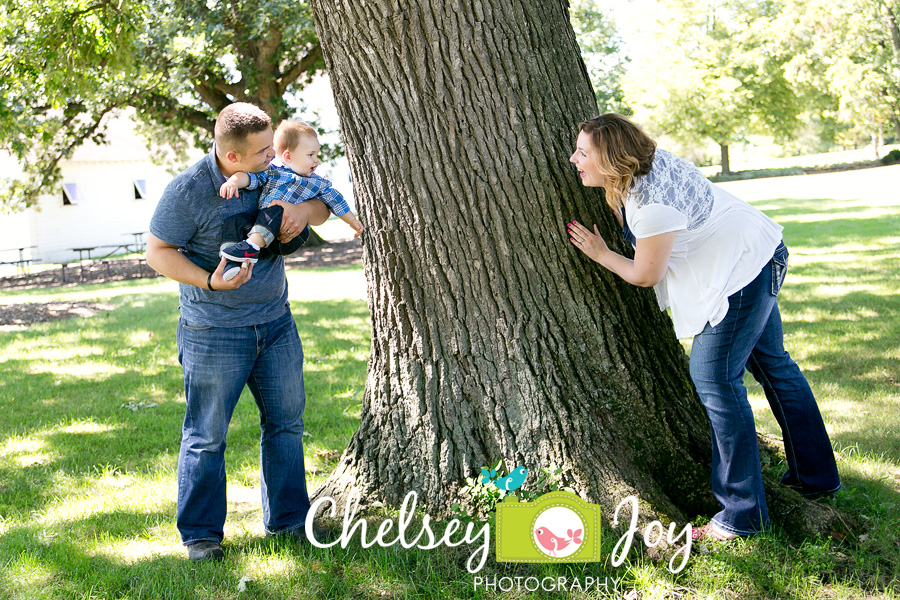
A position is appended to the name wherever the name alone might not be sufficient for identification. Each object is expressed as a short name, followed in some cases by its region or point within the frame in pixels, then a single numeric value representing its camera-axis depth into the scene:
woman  3.02
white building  24.14
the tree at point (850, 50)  35.99
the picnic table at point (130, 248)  23.34
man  3.14
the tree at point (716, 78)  44.00
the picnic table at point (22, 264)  20.83
